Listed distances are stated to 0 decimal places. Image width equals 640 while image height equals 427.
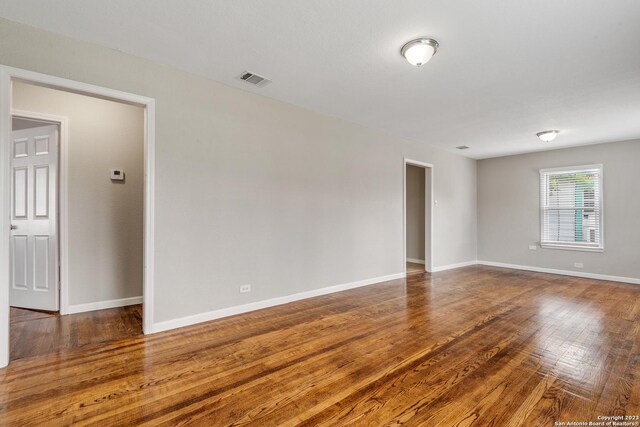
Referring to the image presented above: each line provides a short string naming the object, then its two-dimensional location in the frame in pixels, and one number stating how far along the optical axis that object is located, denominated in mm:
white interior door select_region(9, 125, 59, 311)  3441
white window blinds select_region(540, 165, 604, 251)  5832
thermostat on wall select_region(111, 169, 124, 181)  3697
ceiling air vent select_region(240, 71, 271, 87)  3192
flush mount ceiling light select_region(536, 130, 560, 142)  4961
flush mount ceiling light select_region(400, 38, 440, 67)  2482
